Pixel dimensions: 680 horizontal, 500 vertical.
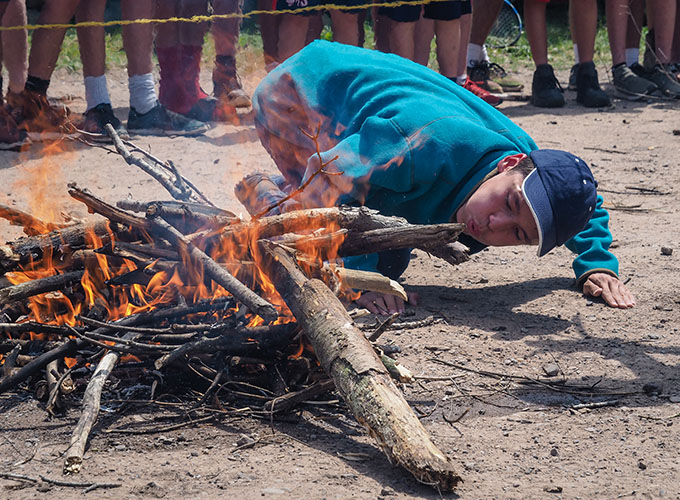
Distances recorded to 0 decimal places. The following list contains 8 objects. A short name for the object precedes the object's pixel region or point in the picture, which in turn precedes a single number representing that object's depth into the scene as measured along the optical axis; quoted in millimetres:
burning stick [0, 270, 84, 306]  5301
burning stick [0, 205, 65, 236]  6117
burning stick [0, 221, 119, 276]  5684
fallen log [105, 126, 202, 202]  6699
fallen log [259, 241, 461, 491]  3936
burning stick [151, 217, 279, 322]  4719
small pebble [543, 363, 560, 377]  5602
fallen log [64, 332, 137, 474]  4176
